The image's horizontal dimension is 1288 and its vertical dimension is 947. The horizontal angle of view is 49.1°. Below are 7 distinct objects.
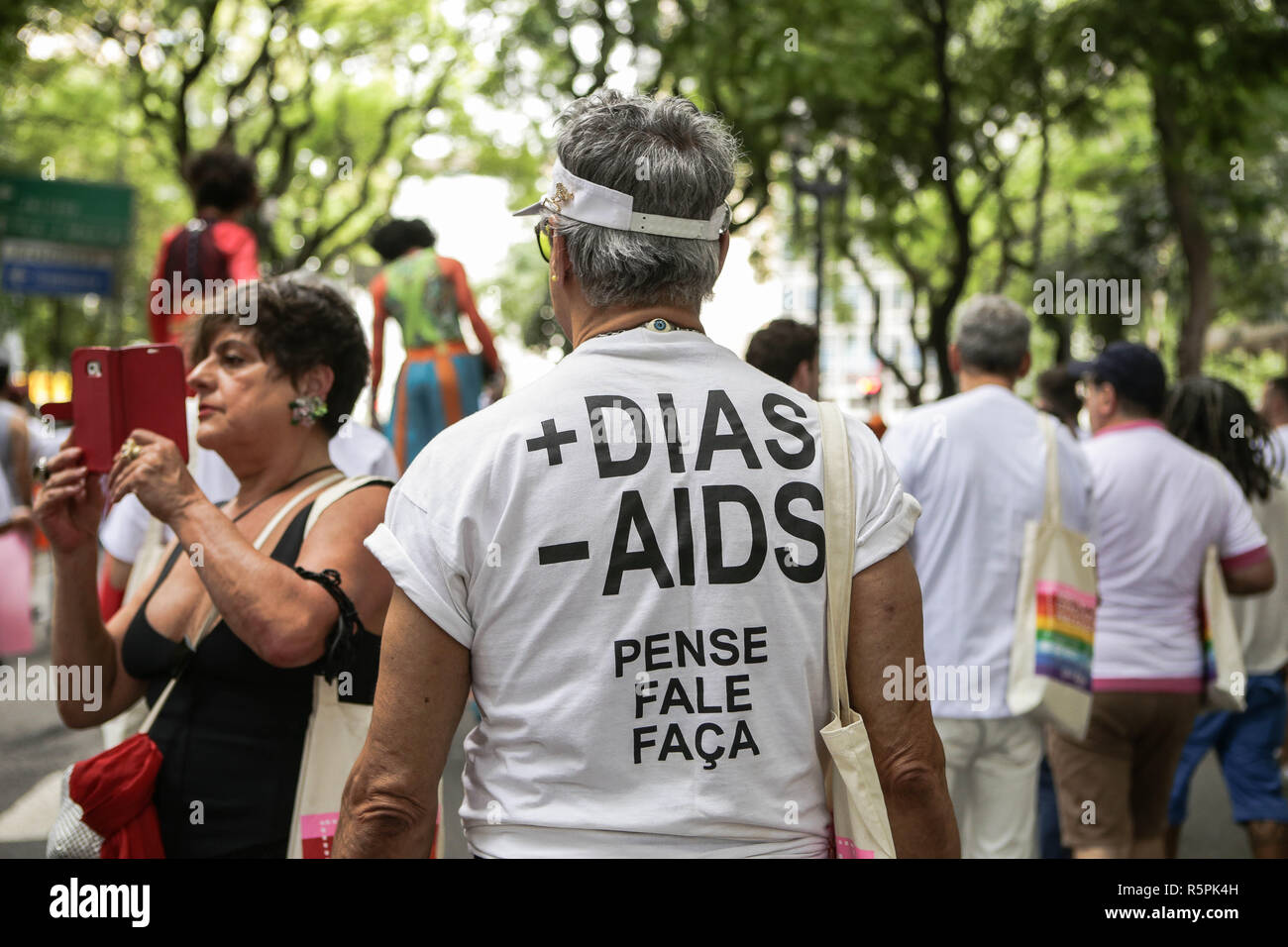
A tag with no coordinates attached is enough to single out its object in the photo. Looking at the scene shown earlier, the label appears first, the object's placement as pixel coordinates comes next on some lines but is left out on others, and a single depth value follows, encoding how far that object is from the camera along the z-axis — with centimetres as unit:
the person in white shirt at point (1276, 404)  738
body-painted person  742
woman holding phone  270
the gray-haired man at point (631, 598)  202
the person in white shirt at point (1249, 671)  550
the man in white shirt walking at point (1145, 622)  496
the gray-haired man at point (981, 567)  455
